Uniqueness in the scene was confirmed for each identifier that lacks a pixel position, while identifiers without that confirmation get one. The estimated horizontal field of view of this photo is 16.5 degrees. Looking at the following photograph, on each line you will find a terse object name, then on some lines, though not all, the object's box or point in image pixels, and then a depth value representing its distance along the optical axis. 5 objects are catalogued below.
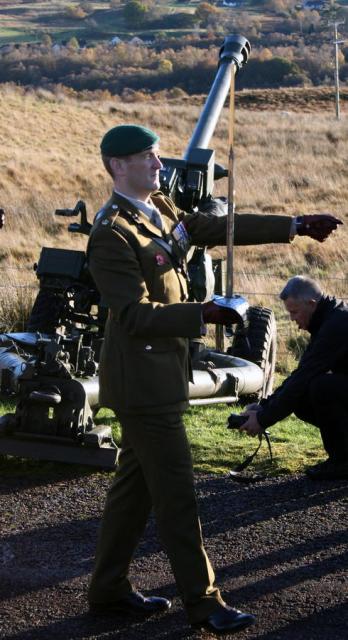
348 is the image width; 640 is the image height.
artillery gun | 6.79
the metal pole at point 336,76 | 52.12
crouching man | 5.95
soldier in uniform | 4.52
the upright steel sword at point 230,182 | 5.53
